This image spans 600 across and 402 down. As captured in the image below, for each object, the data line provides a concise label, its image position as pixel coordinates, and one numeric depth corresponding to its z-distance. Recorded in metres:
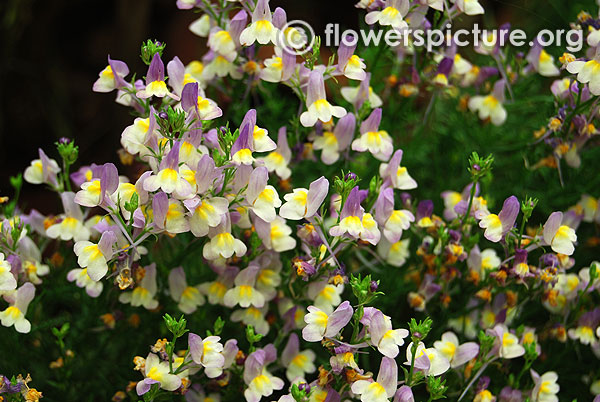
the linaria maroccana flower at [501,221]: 0.83
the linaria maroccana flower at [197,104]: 0.81
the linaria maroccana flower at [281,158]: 0.85
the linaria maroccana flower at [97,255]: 0.80
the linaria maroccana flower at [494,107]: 0.91
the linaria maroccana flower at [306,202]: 0.81
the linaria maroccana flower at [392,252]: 0.86
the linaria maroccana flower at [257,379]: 0.82
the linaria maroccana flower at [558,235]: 0.82
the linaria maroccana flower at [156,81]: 0.82
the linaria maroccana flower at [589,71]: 0.83
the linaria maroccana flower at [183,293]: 0.84
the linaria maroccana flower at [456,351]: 0.83
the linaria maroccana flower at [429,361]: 0.80
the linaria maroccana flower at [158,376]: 0.81
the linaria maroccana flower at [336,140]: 0.85
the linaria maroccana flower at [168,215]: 0.80
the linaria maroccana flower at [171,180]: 0.79
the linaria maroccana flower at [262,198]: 0.81
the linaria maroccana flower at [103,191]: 0.80
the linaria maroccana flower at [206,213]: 0.80
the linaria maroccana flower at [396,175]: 0.84
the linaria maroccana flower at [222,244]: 0.81
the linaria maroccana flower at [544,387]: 0.83
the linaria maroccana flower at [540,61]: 0.89
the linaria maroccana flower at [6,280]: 0.81
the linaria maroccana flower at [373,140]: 0.85
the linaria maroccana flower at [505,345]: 0.83
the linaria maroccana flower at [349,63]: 0.84
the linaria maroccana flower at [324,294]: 0.83
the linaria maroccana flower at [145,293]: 0.84
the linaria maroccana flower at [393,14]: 0.84
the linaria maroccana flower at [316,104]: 0.83
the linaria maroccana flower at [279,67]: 0.84
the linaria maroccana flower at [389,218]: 0.83
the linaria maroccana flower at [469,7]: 0.85
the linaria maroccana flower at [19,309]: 0.82
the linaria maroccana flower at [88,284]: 0.83
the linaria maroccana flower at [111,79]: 0.84
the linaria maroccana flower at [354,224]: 0.81
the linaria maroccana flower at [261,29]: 0.83
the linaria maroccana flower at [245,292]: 0.83
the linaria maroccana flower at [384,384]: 0.80
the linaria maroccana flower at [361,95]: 0.86
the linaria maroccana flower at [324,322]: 0.80
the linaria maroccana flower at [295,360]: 0.84
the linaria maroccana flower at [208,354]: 0.80
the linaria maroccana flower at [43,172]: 0.85
